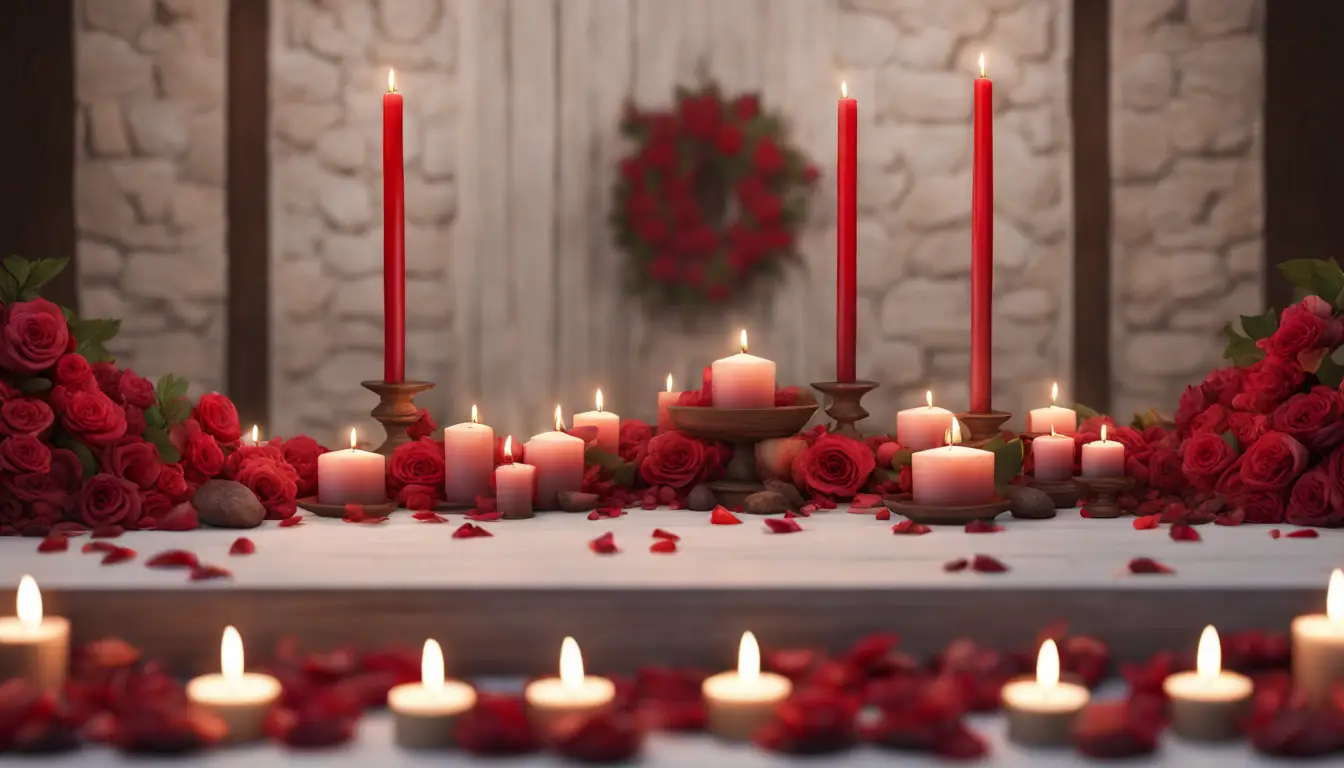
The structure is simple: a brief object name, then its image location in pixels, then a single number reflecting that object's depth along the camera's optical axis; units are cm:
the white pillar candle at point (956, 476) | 143
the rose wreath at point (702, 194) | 368
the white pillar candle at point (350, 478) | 150
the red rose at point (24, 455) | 134
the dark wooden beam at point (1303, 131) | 360
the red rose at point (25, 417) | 134
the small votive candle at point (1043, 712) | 92
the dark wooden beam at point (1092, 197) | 377
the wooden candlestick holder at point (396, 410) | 162
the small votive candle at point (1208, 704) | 93
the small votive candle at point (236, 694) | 95
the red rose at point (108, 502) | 138
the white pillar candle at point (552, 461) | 156
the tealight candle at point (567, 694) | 93
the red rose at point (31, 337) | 135
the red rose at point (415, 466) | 157
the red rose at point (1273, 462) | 140
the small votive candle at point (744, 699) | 94
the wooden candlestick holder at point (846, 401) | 164
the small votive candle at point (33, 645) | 102
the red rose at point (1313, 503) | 140
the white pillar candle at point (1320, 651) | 100
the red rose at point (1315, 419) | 138
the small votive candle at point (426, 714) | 93
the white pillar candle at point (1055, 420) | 169
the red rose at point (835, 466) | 155
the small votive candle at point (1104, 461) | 155
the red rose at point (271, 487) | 148
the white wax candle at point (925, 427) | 163
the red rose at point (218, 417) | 150
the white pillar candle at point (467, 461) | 155
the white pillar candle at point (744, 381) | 154
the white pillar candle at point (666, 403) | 170
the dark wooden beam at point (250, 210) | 379
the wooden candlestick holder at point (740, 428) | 152
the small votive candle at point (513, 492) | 149
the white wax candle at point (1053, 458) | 158
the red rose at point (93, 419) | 137
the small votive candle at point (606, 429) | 168
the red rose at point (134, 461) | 139
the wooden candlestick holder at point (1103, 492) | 149
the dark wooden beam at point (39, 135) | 366
